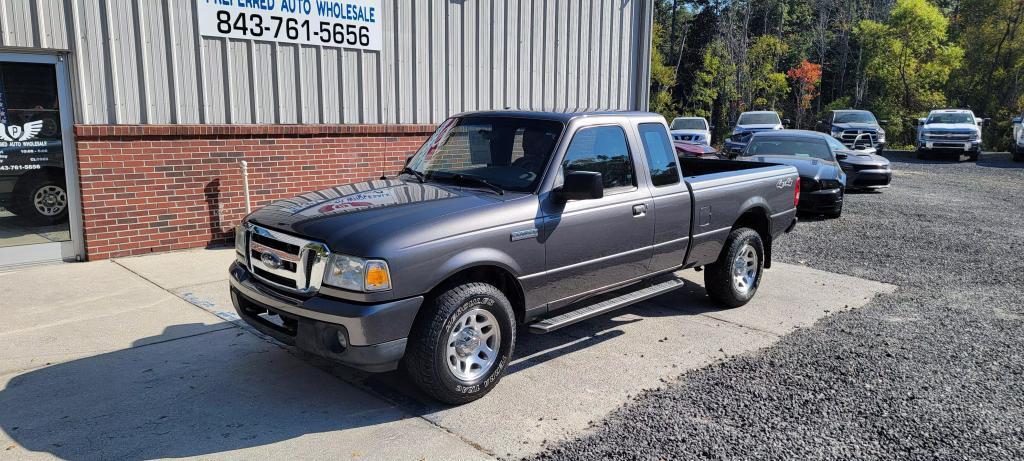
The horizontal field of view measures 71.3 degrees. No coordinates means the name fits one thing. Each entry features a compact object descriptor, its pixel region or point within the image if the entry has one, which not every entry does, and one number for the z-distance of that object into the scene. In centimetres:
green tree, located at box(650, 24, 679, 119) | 3984
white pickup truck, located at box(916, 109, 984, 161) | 2614
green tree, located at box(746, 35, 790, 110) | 4181
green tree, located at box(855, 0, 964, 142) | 3759
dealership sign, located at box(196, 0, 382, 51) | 853
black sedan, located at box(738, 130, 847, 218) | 1248
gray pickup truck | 404
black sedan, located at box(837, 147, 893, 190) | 1639
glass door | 739
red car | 1697
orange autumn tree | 4372
